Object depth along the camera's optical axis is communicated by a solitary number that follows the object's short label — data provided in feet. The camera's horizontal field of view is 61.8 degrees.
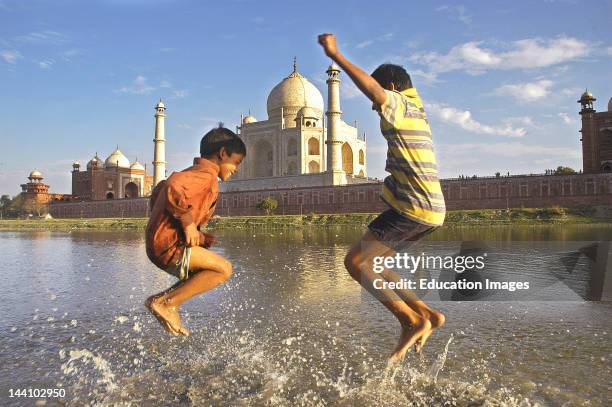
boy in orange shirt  10.09
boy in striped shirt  9.99
